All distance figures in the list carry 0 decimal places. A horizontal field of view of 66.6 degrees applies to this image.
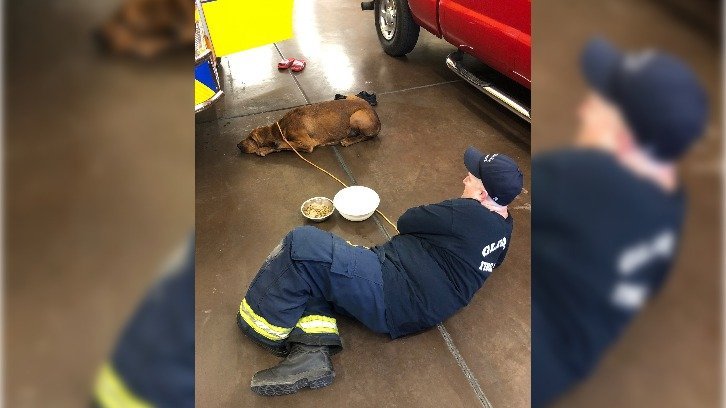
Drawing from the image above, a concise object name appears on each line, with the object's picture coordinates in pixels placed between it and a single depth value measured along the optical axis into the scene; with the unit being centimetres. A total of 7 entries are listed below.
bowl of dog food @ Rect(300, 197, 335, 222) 364
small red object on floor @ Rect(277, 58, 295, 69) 603
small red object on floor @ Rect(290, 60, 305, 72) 596
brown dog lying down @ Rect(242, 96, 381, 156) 446
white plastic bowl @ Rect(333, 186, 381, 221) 362
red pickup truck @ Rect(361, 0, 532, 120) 382
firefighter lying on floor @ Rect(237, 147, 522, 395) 267
